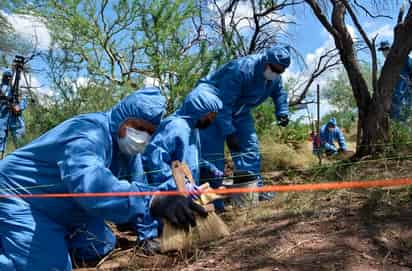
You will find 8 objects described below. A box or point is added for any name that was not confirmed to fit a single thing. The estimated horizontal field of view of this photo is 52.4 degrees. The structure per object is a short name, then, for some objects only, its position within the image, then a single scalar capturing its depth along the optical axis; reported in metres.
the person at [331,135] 9.83
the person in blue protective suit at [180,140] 2.89
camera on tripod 6.61
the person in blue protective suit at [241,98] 4.13
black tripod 6.79
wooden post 5.46
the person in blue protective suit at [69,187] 1.89
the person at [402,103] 4.06
